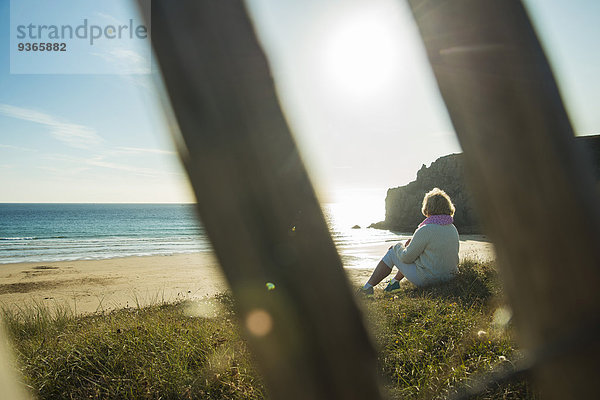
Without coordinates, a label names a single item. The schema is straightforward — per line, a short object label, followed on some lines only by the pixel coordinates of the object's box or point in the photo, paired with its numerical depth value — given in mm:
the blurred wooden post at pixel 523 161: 1167
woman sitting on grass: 5078
